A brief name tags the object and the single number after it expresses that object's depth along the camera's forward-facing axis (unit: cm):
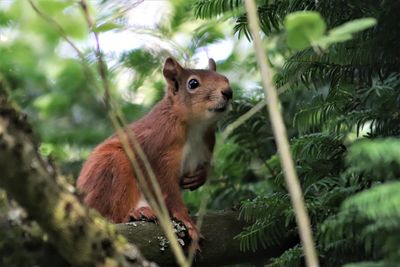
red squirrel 905
